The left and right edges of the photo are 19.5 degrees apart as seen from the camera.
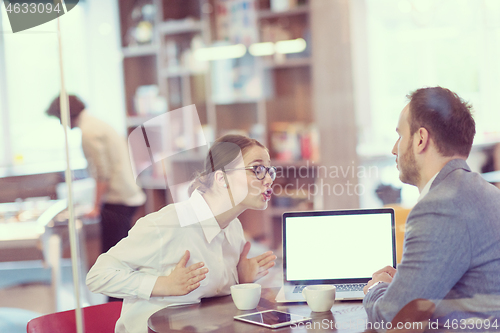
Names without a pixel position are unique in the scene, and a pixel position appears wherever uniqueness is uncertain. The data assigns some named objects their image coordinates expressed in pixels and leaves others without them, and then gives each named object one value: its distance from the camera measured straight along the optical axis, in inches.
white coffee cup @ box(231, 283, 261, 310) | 164.3
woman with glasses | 170.1
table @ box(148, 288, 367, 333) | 158.8
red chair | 173.6
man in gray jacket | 153.8
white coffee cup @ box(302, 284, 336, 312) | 162.0
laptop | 168.9
